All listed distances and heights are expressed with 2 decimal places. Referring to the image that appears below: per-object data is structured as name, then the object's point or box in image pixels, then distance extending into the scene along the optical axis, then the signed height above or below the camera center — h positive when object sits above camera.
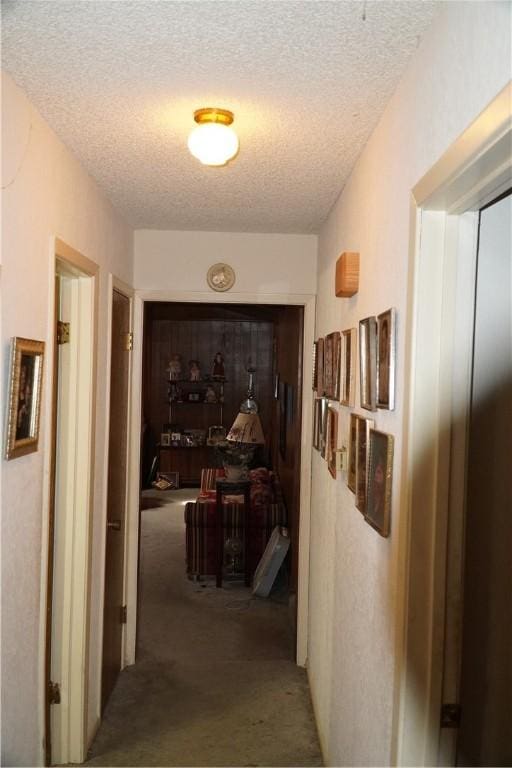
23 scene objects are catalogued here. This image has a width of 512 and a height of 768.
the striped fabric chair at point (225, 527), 4.93 -1.23
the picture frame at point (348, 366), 2.24 +0.04
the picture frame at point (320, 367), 3.11 +0.04
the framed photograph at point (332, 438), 2.63 -0.27
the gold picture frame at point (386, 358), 1.59 +0.05
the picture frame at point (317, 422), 3.19 -0.25
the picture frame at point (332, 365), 2.60 +0.05
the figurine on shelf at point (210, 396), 8.68 -0.33
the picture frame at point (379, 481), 1.60 -0.28
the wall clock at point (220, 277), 3.52 +0.54
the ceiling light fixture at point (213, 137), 1.89 +0.72
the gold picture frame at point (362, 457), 1.90 -0.26
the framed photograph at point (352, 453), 2.10 -0.26
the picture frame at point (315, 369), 3.39 +0.03
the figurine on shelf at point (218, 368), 8.65 +0.06
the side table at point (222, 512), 4.89 -1.10
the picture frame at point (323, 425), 2.92 -0.24
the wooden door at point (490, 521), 1.51 -0.36
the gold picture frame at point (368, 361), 1.80 +0.05
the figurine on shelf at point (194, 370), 8.66 +0.02
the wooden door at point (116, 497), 3.11 -0.67
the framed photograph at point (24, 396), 1.72 -0.09
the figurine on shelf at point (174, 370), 8.65 +0.02
